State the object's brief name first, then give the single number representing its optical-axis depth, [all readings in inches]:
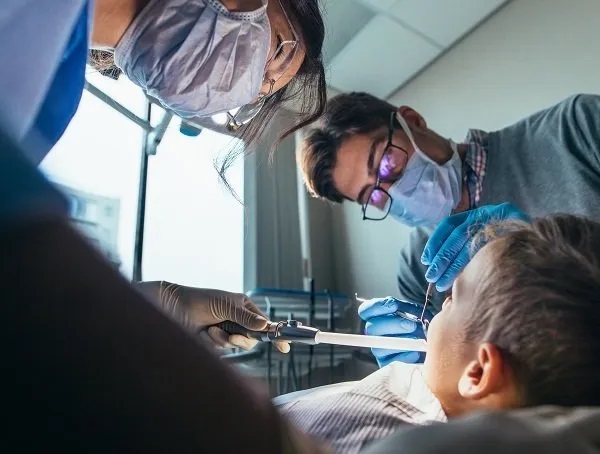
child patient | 25.0
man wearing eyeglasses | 54.5
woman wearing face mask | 25.5
